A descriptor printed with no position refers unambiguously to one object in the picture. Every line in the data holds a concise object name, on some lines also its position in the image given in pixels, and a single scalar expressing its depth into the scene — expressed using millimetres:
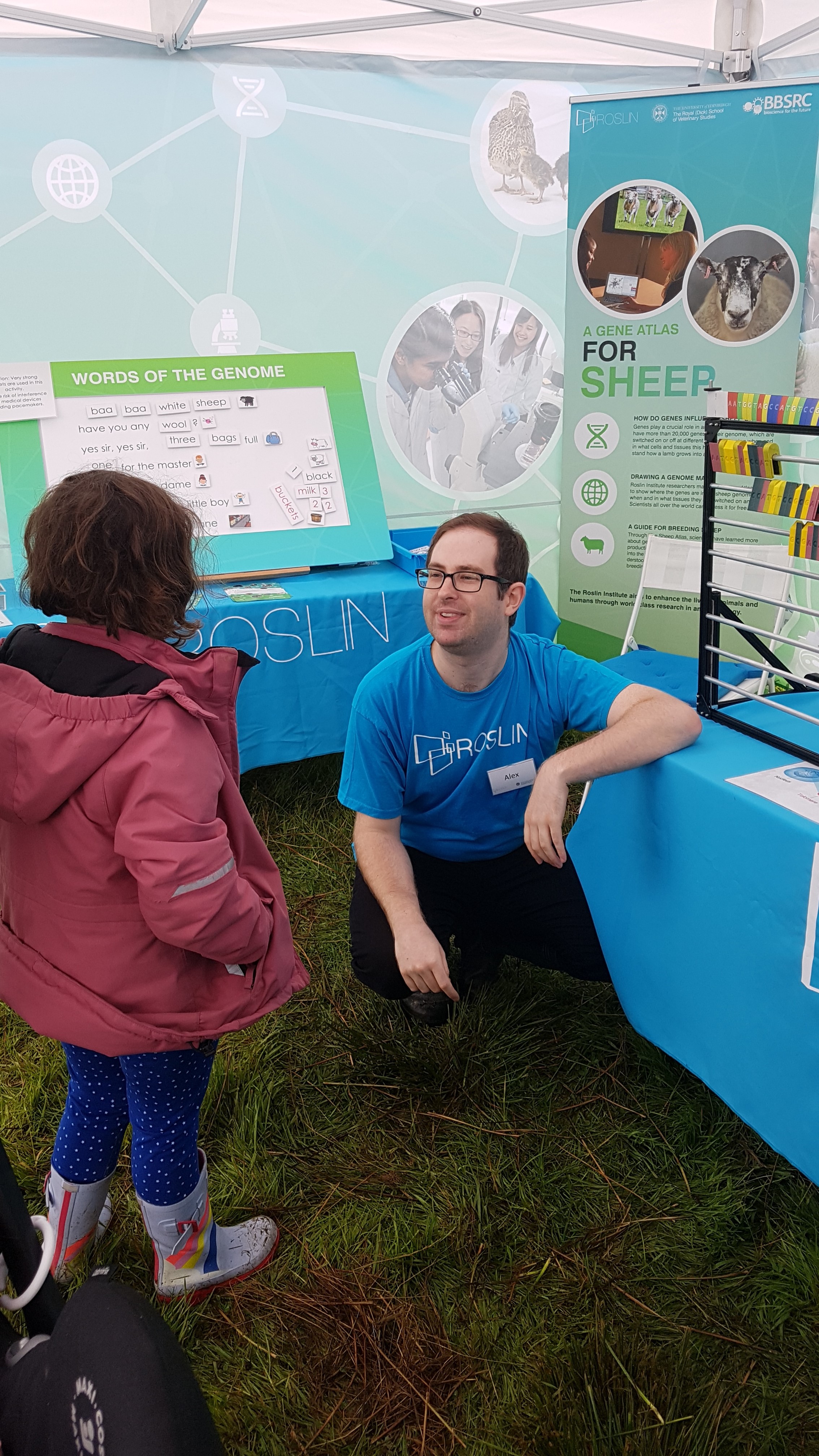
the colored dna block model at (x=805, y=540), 1586
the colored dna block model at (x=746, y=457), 1703
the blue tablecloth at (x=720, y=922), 1580
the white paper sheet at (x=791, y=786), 1577
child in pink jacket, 1309
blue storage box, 3990
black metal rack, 1729
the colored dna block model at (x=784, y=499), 1603
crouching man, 2014
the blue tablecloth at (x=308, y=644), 3412
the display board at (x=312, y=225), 4004
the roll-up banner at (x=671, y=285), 3895
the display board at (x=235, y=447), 3588
